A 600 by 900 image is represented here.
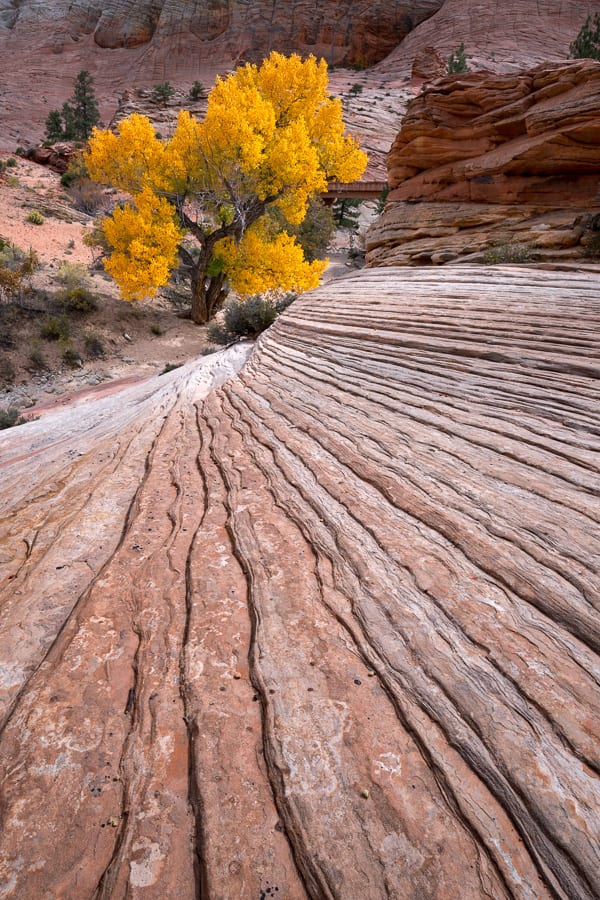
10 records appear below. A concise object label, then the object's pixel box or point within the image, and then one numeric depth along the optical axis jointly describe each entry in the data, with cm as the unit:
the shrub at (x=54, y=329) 1004
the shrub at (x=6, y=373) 882
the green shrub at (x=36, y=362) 933
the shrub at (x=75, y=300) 1102
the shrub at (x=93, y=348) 1031
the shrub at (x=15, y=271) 1023
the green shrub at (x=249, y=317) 812
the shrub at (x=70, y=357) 973
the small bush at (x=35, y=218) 1683
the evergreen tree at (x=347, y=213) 2748
